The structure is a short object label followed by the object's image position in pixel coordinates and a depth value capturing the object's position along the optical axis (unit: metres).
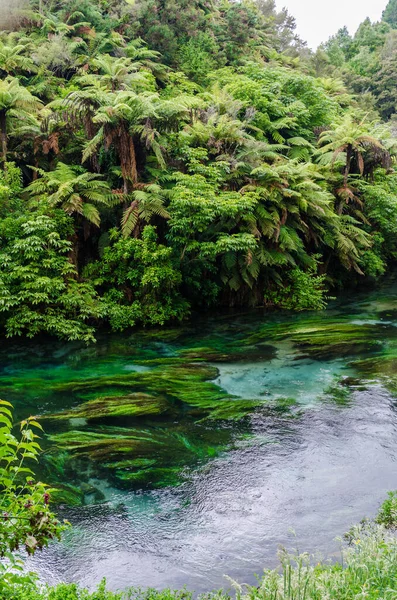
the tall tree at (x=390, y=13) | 66.78
